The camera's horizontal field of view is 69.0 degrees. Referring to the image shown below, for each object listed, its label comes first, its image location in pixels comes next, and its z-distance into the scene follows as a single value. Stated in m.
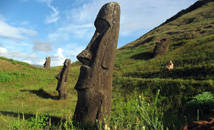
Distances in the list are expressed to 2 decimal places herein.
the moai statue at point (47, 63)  29.11
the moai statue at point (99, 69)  5.61
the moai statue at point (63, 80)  13.27
